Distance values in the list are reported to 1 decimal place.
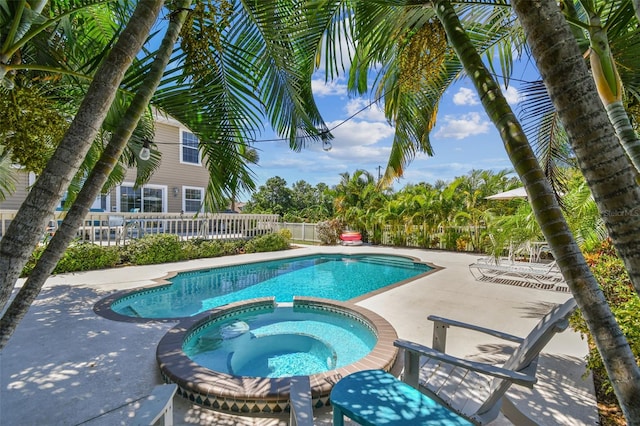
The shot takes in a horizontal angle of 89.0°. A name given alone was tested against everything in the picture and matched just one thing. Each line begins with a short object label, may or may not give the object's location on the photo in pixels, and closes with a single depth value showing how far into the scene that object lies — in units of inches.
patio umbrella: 427.8
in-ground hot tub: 128.6
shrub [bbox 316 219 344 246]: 714.2
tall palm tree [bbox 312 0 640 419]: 46.4
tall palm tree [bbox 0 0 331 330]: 110.3
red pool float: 706.1
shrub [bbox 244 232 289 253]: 570.6
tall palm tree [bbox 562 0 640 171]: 70.2
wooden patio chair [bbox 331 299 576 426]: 78.2
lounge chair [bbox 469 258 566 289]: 323.3
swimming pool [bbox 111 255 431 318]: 294.0
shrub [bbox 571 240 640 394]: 109.6
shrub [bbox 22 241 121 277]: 366.0
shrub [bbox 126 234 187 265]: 430.9
